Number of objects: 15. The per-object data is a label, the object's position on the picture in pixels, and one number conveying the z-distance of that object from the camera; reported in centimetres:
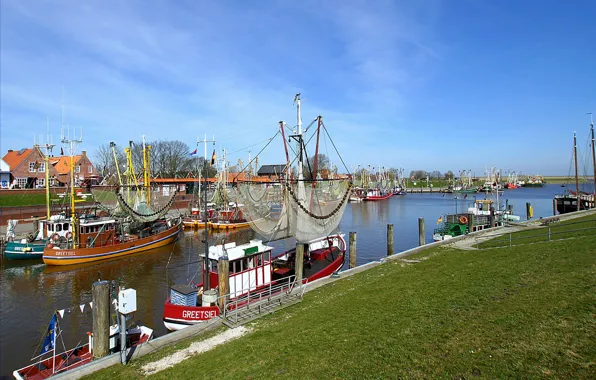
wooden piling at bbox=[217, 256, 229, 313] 1686
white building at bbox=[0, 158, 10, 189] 6594
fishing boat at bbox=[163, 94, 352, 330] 1695
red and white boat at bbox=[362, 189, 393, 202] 11659
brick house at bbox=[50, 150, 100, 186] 7975
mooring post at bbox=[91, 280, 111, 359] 1198
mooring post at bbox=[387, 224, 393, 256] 2828
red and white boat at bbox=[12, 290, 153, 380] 1228
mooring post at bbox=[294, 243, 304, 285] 2050
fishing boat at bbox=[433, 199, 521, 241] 3452
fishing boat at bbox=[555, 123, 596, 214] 4891
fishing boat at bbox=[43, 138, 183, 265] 3266
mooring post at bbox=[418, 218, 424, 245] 3084
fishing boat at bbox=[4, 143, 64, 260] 3281
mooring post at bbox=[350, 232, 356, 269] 2610
